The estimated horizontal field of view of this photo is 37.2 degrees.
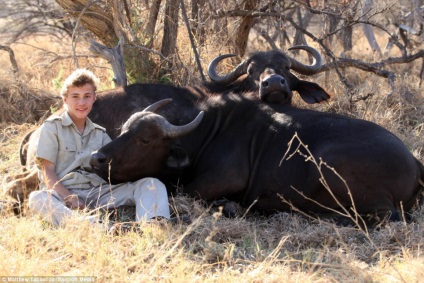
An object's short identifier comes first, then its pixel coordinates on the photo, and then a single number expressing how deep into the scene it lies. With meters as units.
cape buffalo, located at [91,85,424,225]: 5.67
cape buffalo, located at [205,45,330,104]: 8.15
